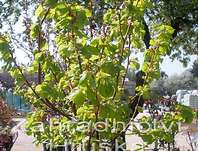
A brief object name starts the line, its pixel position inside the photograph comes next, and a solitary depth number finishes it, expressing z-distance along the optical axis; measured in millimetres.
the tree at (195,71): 56912
